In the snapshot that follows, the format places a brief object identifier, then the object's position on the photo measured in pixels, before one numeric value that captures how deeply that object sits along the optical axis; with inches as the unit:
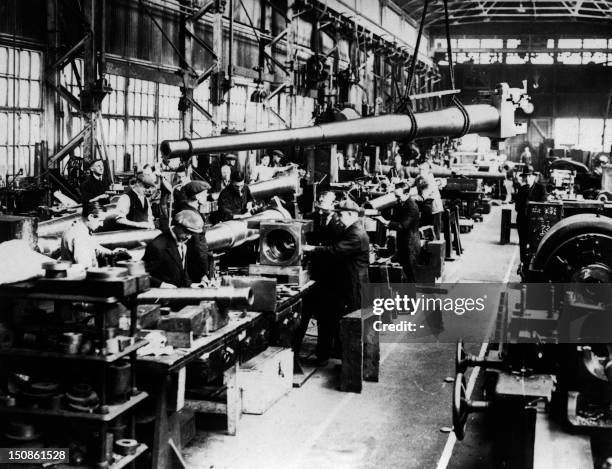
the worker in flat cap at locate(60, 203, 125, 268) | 241.1
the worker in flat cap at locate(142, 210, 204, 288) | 233.6
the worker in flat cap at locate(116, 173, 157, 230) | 350.6
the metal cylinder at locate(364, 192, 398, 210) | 415.2
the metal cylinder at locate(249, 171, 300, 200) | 412.6
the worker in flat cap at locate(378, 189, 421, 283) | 411.2
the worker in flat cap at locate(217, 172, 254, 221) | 409.0
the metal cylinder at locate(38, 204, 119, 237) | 272.2
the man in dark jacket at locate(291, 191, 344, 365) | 305.1
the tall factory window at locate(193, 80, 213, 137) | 640.4
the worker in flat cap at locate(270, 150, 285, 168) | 601.9
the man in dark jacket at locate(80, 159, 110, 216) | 418.7
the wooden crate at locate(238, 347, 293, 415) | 255.3
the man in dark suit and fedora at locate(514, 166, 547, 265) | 470.1
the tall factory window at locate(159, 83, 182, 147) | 596.7
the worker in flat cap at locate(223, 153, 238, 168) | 584.0
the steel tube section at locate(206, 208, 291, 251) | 277.9
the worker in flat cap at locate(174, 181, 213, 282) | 250.8
